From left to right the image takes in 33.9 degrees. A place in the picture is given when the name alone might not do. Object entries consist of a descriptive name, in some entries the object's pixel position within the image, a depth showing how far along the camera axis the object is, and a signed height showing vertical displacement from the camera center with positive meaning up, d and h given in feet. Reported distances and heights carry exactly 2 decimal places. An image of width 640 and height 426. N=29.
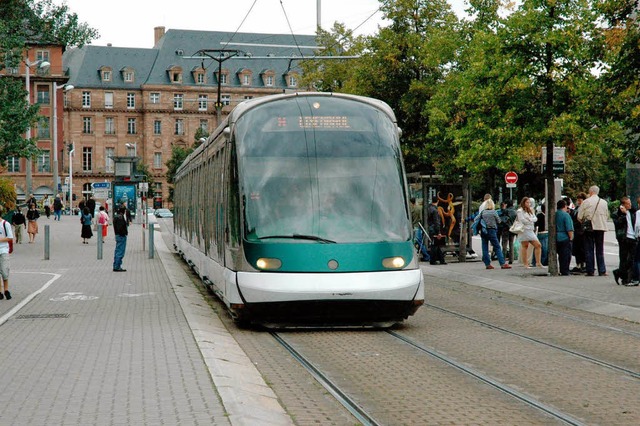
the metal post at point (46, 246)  106.14 -3.13
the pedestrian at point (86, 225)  138.47 -1.40
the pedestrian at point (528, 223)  83.76 -1.14
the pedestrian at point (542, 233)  87.30 -2.02
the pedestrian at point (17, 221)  129.59 -0.68
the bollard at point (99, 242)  106.22 -2.80
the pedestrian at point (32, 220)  143.13 -0.65
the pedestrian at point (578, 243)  78.89 -2.62
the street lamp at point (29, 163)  149.38 +13.09
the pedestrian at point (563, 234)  75.72 -1.86
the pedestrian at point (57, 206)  221.03 +1.82
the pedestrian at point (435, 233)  92.99 -2.04
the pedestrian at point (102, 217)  133.21 -0.33
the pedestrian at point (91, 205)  169.98 +1.56
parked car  331.96 +0.18
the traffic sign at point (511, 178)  134.21 +3.96
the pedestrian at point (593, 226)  73.10 -1.26
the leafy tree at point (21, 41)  115.55 +19.69
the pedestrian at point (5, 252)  60.64 -2.13
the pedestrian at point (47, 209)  230.11 +1.32
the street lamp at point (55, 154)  183.93 +10.52
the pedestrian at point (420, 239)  99.45 -2.76
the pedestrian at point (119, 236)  83.71 -1.76
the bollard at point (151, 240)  106.50 -2.67
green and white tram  43.04 -0.16
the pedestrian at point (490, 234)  85.76 -2.02
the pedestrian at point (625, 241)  65.51 -2.10
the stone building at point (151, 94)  409.49 +47.39
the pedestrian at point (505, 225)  91.50 -1.42
